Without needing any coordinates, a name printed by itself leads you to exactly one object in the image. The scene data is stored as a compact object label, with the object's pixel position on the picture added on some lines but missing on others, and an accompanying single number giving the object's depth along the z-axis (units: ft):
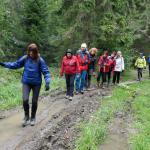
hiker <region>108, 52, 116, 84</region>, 32.34
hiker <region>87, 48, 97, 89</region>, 27.12
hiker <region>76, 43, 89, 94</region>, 25.78
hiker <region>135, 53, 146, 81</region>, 41.14
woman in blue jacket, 15.60
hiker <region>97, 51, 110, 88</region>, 30.90
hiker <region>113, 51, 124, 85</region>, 33.32
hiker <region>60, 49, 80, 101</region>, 22.62
